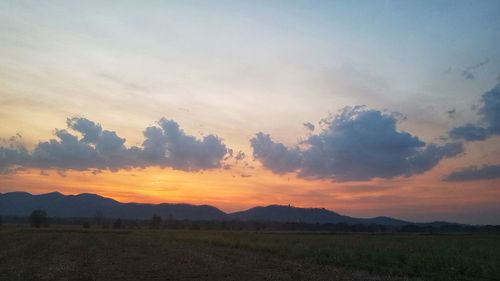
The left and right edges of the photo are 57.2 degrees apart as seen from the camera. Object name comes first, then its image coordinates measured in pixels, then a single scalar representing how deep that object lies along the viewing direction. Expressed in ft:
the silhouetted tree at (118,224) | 591.37
